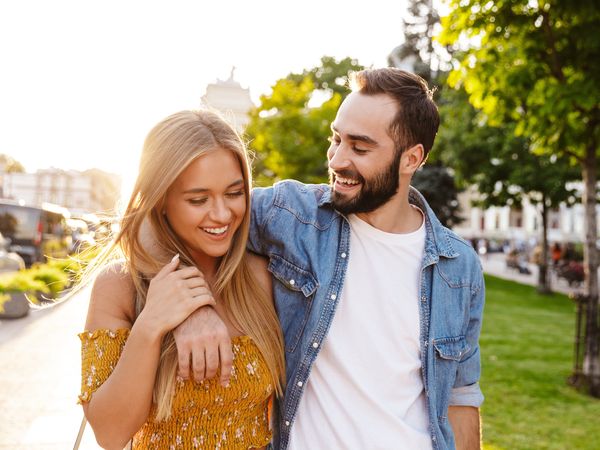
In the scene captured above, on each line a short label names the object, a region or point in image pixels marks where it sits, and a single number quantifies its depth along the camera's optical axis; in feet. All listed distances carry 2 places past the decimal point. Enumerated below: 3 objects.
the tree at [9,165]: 299.32
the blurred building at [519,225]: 206.90
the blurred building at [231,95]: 212.17
